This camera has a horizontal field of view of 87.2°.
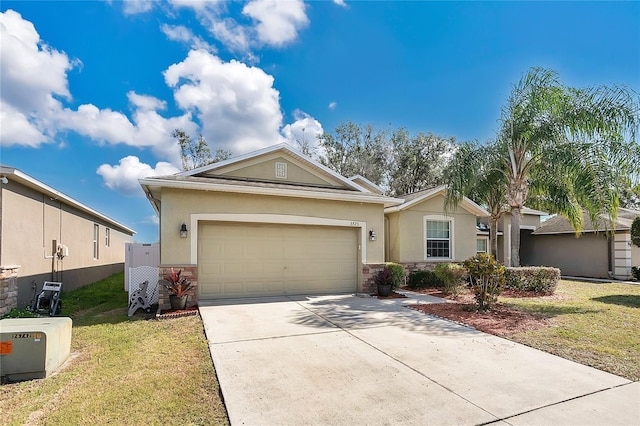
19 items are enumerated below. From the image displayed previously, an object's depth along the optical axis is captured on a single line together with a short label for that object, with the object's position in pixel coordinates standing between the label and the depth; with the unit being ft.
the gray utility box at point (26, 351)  14.70
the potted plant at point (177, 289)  27.71
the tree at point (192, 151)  102.68
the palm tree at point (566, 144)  32.37
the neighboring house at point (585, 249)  56.59
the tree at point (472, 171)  42.04
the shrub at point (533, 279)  39.09
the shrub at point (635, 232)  49.60
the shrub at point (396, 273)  37.68
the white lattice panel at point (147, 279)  28.85
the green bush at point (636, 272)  55.11
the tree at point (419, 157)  97.19
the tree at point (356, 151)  100.22
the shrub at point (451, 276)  37.76
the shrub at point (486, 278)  28.02
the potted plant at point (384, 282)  36.09
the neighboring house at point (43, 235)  28.19
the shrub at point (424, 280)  44.16
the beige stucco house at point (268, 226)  30.55
